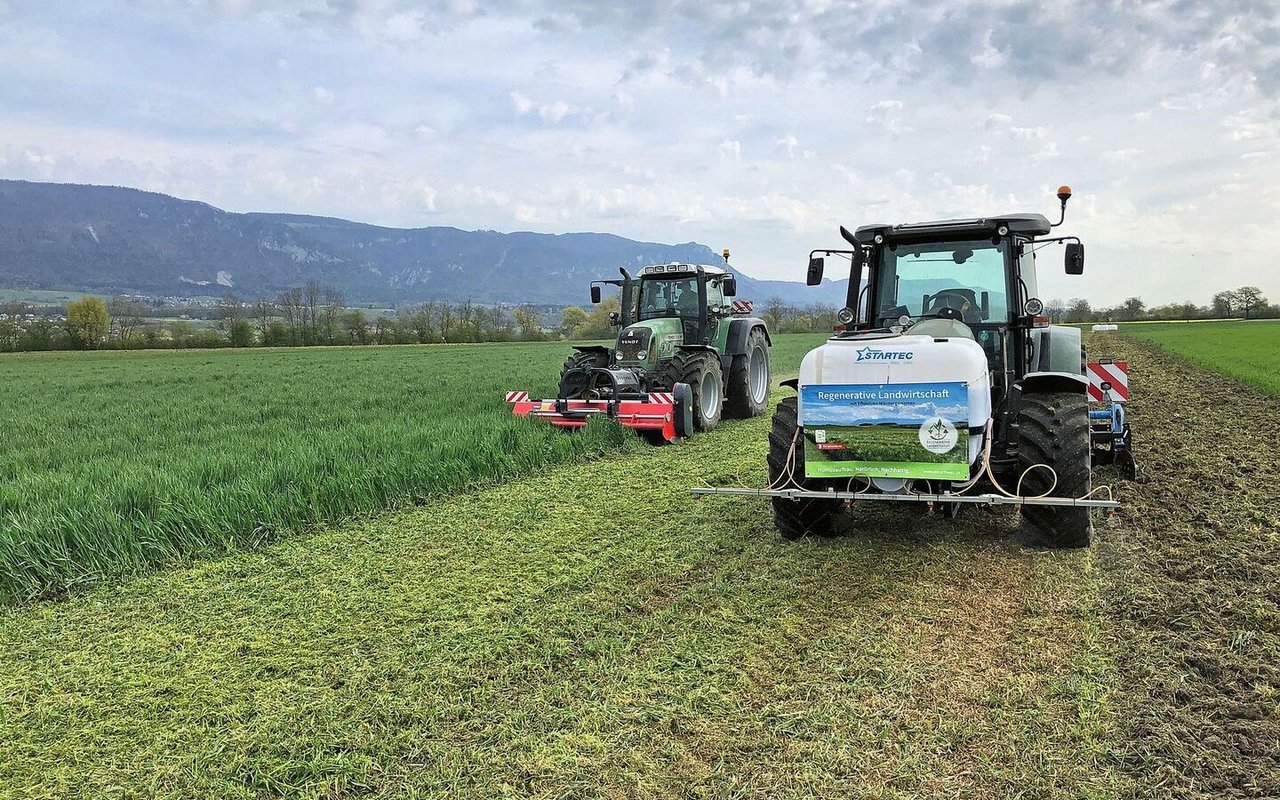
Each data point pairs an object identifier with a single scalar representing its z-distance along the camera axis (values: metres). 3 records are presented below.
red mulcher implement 9.95
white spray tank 4.69
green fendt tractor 10.23
